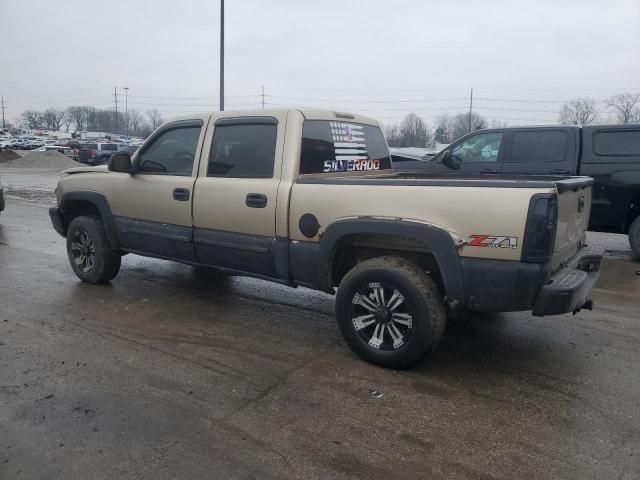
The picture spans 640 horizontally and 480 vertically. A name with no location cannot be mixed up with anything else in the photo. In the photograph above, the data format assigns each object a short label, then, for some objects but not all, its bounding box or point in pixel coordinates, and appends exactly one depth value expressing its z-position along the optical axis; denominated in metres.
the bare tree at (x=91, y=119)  120.25
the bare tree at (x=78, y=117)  124.88
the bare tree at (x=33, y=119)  134.50
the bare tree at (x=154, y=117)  114.81
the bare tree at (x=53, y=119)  132.50
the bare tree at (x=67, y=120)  130.38
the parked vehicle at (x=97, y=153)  36.76
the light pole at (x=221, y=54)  17.82
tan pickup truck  3.50
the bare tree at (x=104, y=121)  120.56
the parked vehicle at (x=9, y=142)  62.24
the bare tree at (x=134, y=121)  119.88
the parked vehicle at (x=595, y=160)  7.71
